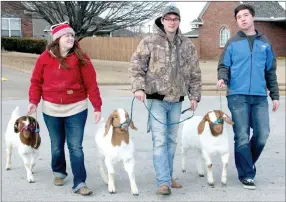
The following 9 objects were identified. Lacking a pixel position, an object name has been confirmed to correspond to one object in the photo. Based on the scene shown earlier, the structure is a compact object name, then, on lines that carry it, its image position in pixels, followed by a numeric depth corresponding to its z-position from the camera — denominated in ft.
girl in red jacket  16.05
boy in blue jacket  17.11
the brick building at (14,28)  129.59
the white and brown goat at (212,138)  16.85
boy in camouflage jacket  15.99
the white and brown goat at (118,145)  15.83
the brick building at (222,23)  117.39
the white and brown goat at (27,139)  17.34
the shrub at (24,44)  115.14
